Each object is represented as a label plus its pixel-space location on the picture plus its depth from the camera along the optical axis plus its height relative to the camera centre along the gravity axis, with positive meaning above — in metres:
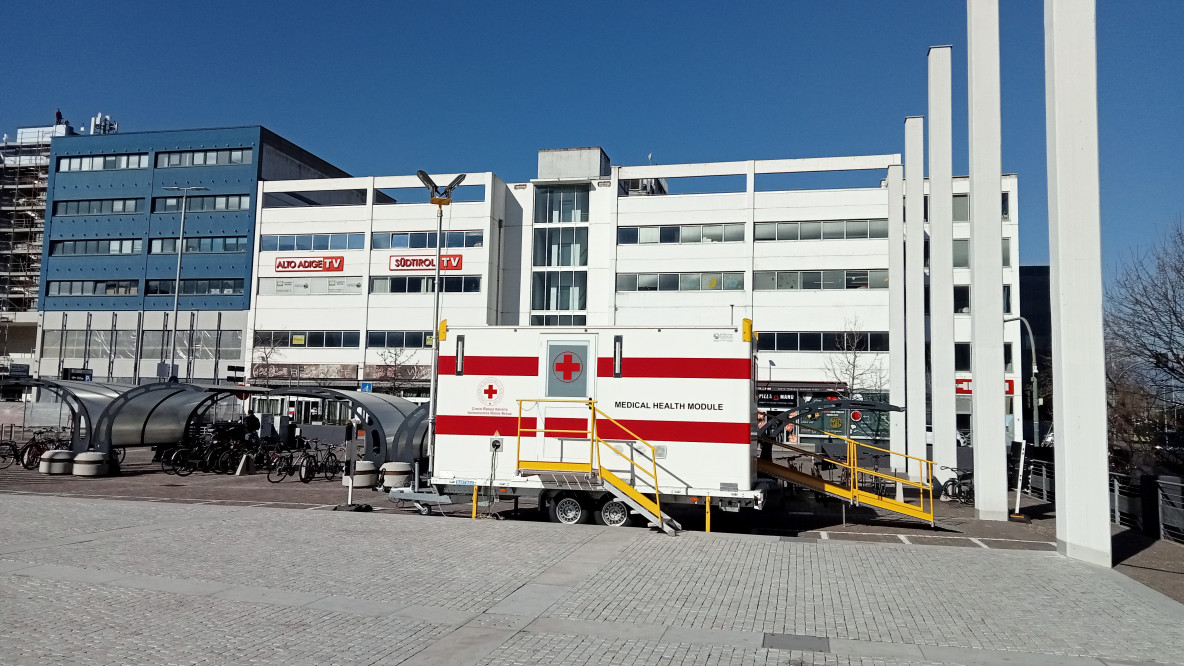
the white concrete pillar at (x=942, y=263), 21.36 +3.63
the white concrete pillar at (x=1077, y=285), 12.34 +1.81
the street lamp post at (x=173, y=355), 59.21 +2.42
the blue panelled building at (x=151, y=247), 60.78 +10.29
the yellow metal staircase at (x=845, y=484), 16.28 -1.52
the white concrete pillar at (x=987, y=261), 17.70 +3.06
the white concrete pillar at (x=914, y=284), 25.72 +3.76
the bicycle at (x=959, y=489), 22.61 -2.07
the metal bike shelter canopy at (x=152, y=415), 26.09 -0.84
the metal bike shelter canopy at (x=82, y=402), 26.73 -0.46
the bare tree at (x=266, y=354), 56.72 +2.49
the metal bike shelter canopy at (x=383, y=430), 23.48 -0.97
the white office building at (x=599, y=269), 49.22 +8.07
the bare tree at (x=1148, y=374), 22.55 +1.11
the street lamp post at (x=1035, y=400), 28.45 +0.41
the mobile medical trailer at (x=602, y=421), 15.07 -0.35
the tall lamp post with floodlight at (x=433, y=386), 16.44 +0.19
